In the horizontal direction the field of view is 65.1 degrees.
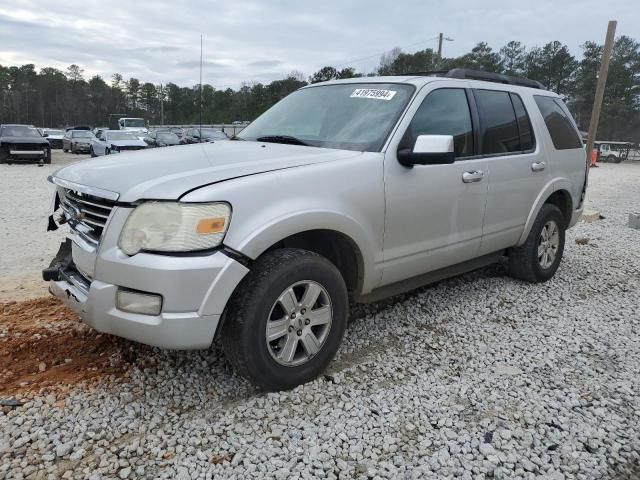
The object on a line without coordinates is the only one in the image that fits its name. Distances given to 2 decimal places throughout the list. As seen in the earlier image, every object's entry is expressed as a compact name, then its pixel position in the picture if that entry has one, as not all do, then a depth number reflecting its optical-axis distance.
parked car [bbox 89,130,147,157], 20.62
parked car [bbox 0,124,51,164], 19.78
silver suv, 2.43
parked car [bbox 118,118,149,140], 34.02
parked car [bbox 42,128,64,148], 35.66
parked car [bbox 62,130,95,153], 29.84
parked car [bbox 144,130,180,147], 25.30
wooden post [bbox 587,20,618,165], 9.65
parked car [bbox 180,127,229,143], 21.23
